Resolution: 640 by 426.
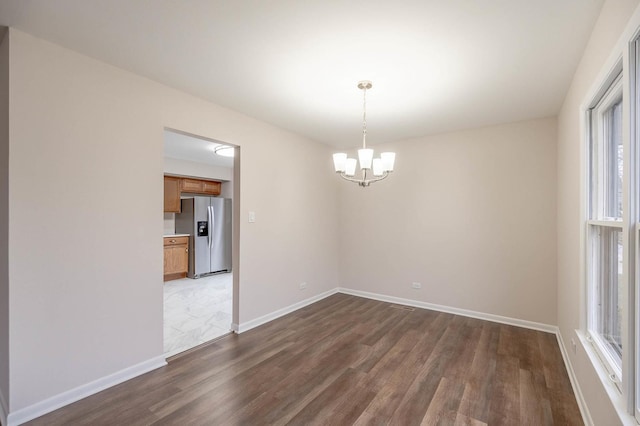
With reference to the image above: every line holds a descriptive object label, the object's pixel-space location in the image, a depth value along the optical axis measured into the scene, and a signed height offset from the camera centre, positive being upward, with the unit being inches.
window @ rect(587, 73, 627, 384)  63.9 -3.3
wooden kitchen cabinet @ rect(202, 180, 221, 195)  273.3 +26.1
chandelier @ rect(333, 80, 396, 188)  100.0 +19.2
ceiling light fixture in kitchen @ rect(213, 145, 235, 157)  188.8 +43.9
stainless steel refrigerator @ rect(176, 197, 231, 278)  246.1 -16.3
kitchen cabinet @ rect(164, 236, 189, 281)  232.4 -37.1
